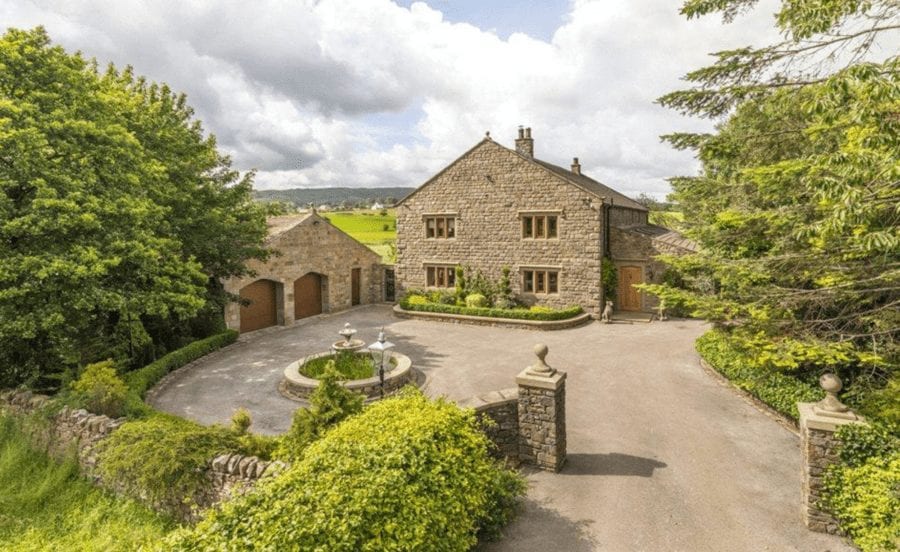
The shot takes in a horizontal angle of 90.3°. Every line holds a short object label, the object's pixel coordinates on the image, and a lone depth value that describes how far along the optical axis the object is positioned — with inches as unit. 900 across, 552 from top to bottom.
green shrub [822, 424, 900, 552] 246.1
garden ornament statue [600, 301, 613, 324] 894.4
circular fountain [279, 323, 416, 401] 514.1
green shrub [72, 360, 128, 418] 430.9
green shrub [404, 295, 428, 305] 1011.3
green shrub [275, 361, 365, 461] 305.0
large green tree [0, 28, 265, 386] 426.0
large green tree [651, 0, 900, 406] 237.5
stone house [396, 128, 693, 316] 925.8
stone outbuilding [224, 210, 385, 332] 872.9
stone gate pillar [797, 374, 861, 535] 269.6
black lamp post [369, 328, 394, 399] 419.0
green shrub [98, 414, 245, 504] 320.5
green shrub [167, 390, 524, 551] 180.2
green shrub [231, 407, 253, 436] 360.5
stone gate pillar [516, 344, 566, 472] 346.9
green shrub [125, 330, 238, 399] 524.4
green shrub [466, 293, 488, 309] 954.7
